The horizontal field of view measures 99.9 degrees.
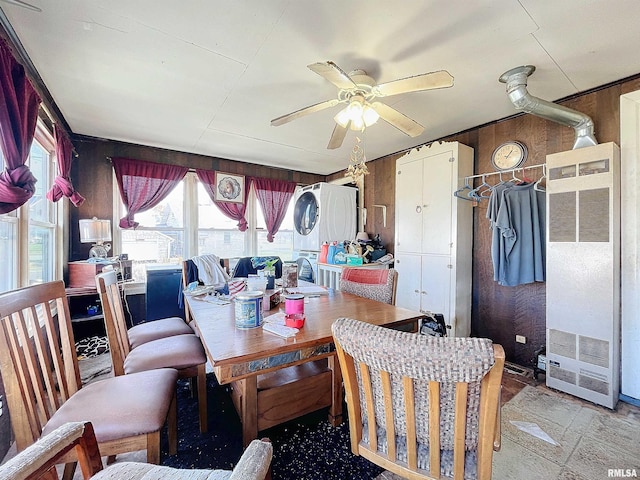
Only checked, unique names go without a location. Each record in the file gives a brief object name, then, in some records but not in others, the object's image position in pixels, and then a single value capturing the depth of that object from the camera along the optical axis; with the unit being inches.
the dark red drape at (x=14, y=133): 56.1
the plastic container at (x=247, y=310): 52.4
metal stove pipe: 79.3
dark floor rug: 54.7
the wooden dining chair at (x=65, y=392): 38.9
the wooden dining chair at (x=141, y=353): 62.6
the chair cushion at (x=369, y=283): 82.3
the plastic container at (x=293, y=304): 55.4
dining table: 42.7
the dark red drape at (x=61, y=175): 98.4
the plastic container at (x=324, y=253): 154.0
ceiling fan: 60.4
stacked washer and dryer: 162.2
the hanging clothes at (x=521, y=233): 96.3
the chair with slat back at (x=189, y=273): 91.8
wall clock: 104.3
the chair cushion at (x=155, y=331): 76.4
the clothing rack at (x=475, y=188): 105.8
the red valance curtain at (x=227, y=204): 159.0
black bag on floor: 84.3
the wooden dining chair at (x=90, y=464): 20.1
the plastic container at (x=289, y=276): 85.8
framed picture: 164.4
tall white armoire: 113.2
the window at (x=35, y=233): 76.4
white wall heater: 77.2
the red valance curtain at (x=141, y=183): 137.6
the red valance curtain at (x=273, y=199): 177.9
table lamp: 119.2
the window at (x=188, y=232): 147.2
